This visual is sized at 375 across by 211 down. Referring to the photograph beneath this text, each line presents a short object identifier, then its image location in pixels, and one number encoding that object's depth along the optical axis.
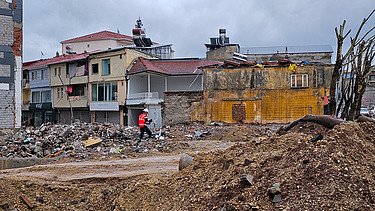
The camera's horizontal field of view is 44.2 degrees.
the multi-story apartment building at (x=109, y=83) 39.50
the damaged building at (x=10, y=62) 23.08
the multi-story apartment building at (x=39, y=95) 49.19
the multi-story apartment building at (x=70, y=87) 44.19
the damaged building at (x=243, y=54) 43.84
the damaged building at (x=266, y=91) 31.59
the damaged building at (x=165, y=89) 34.28
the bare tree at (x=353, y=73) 9.76
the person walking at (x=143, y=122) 17.99
